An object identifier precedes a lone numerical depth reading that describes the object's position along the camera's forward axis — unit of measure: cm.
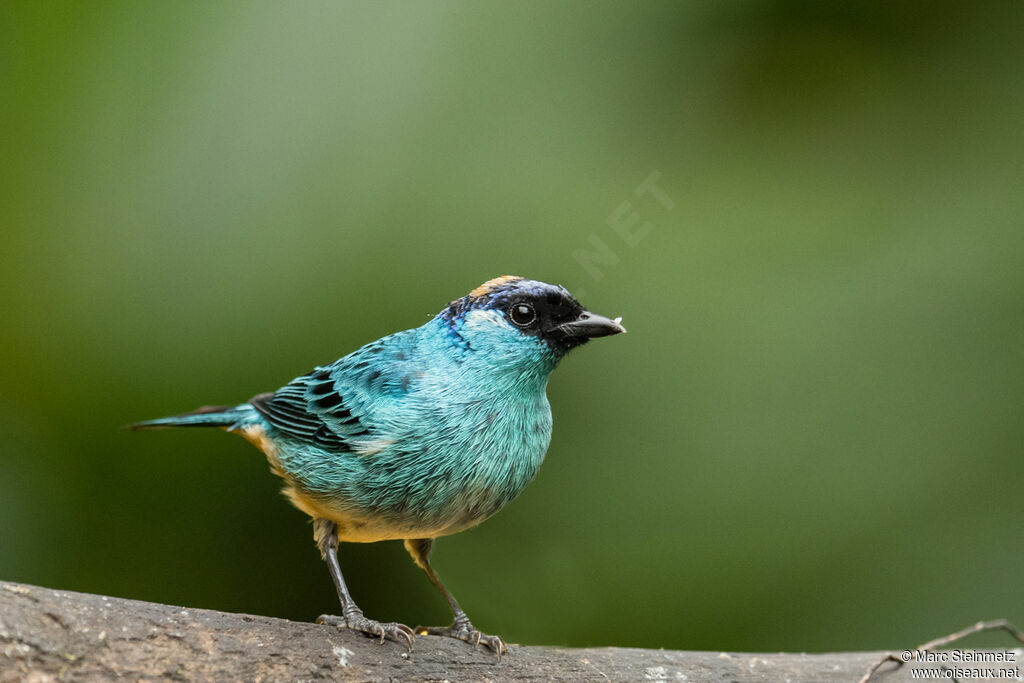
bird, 593
